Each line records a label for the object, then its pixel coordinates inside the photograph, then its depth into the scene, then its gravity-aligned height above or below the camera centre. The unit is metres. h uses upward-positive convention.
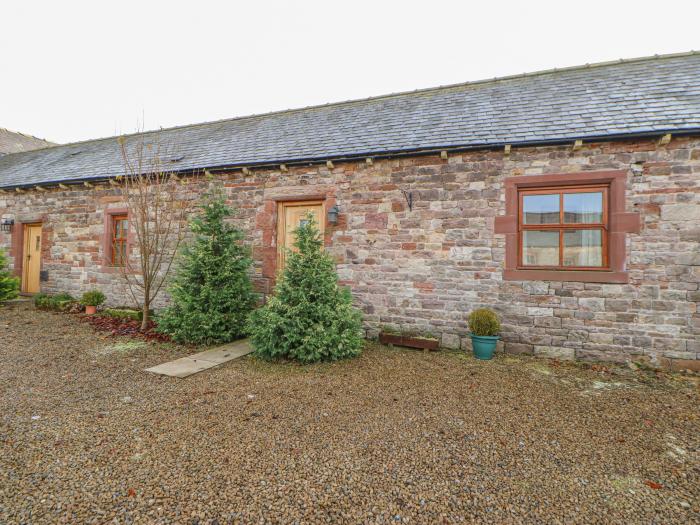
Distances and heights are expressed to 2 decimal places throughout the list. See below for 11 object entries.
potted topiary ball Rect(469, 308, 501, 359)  5.18 -0.97
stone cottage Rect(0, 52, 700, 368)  4.94 +1.19
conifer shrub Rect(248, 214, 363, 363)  4.80 -0.70
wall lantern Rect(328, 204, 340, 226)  6.45 +1.05
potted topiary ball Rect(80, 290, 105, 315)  8.09 -0.90
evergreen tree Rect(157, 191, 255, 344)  5.71 -0.41
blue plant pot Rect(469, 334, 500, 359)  5.18 -1.17
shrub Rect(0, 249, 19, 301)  8.62 -0.59
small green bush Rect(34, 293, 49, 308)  8.59 -0.98
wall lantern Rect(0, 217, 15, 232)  9.88 +1.19
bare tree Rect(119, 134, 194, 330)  7.29 +1.17
